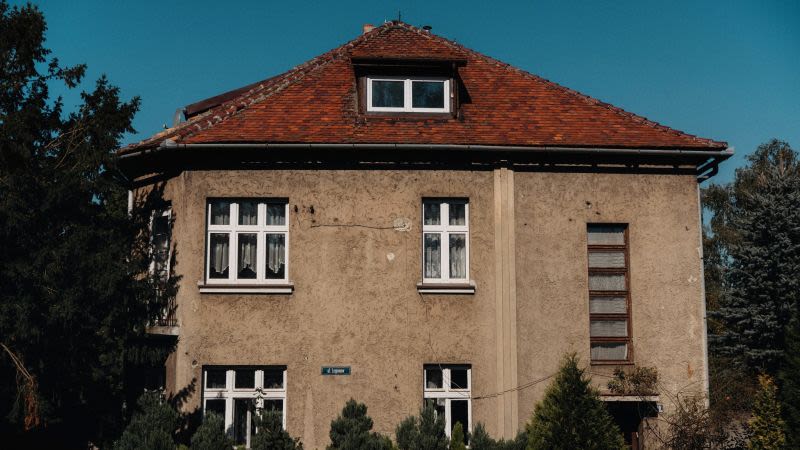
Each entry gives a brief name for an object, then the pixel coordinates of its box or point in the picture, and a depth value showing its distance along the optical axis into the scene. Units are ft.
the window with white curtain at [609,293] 51.98
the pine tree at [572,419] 43.70
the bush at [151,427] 41.75
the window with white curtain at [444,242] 51.31
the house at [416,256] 49.39
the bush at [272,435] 40.91
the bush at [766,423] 53.62
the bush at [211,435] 41.78
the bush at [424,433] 41.60
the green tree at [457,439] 44.06
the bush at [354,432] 41.29
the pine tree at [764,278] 83.97
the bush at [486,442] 42.88
